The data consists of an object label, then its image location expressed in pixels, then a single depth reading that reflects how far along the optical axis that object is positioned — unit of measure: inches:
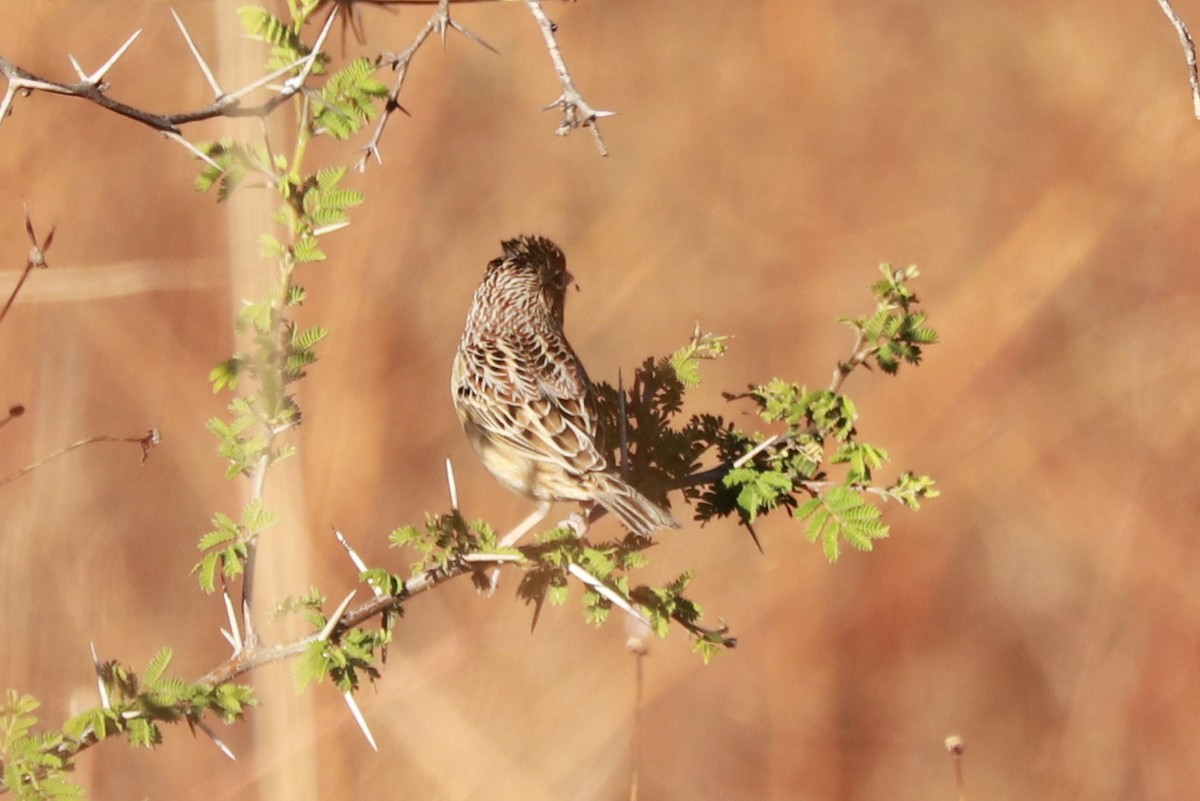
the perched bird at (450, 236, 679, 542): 290.0
